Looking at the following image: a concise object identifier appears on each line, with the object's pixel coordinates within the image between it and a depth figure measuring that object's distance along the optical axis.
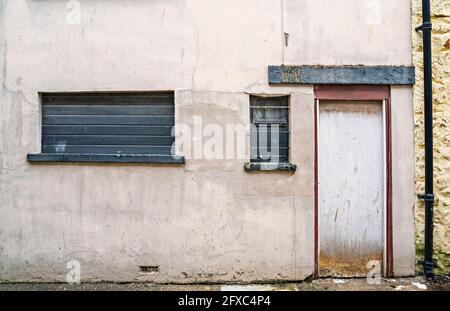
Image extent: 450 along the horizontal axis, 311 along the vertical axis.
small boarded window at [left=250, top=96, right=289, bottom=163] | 5.68
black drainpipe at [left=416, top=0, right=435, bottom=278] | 5.49
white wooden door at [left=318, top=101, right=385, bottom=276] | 5.68
